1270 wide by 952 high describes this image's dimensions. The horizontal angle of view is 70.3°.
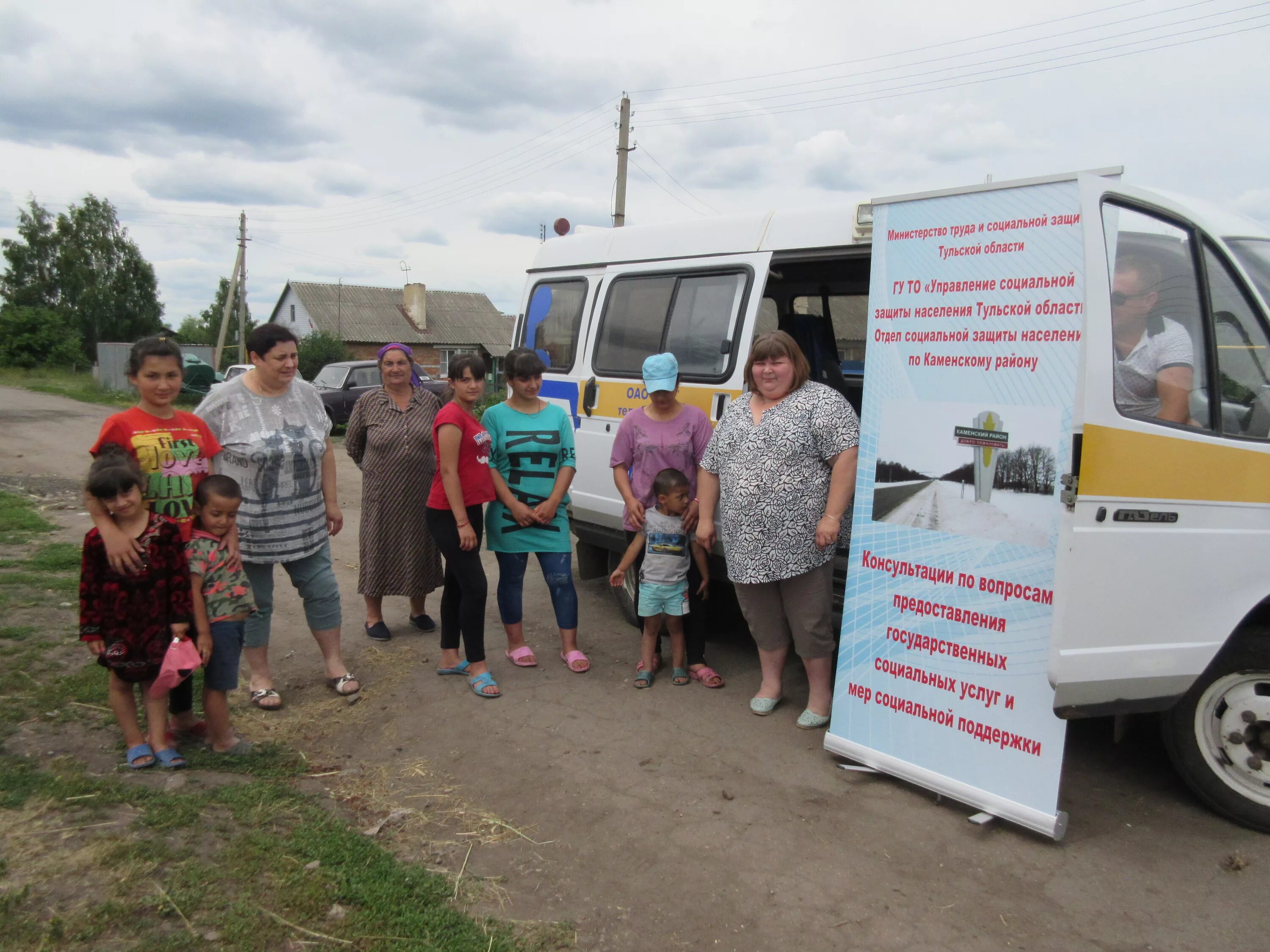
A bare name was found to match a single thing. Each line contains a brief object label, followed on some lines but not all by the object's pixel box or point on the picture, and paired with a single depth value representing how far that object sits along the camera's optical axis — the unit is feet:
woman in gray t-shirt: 13.89
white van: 10.16
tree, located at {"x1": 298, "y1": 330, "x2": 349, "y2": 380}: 115.14
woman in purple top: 15.47
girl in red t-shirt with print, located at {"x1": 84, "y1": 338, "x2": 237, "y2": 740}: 12.14
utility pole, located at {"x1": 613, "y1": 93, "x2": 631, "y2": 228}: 64.28
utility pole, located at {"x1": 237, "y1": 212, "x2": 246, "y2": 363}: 115.24
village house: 140.87
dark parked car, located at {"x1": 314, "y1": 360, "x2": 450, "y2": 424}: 60.80
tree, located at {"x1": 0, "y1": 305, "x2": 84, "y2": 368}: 139.64
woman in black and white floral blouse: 13.28
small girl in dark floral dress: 11.44
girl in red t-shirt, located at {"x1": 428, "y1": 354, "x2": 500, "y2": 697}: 15.26
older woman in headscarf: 17.85
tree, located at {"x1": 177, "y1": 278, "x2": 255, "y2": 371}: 188.03
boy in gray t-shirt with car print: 15.66
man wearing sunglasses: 10.50
